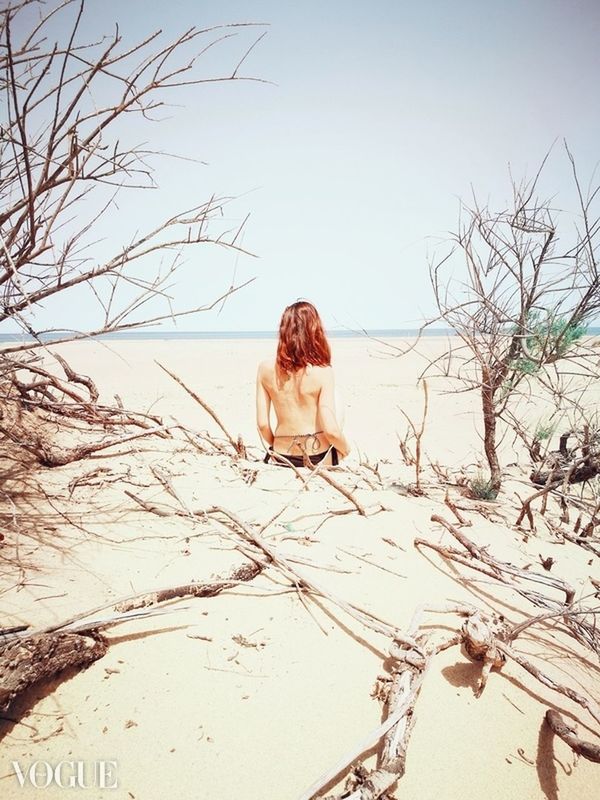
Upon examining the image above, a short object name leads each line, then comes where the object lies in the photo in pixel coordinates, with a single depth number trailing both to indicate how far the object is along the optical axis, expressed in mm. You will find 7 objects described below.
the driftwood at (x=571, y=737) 935
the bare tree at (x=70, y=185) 1204
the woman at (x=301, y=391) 3285
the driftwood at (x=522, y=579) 1344
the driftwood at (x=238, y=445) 3053
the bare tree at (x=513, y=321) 2430
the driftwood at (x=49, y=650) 953
